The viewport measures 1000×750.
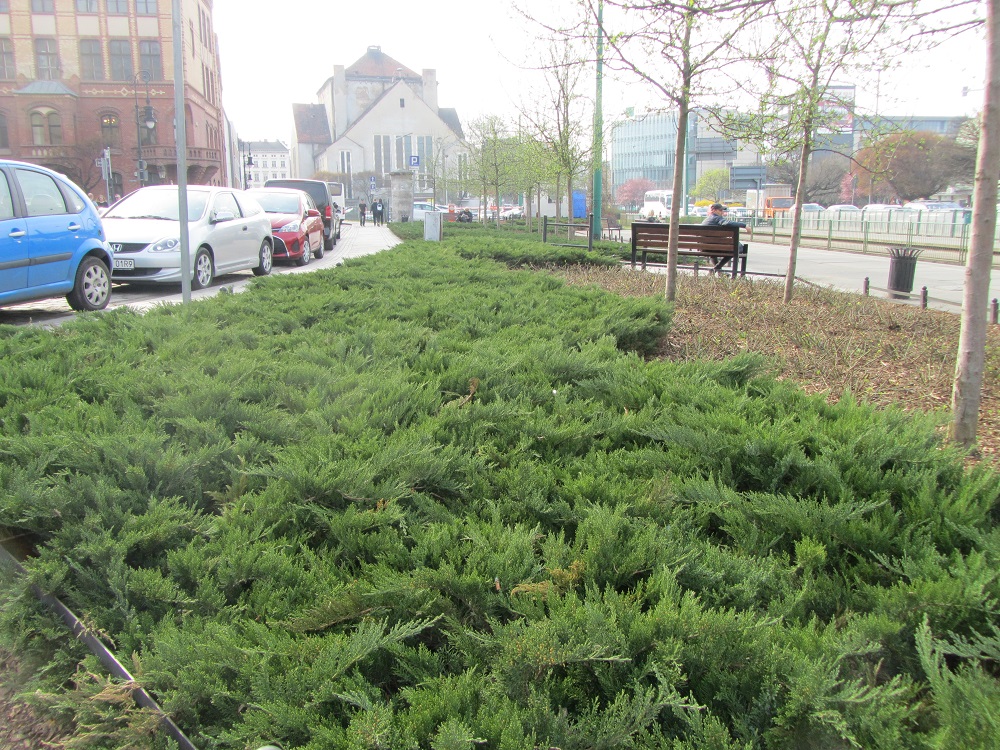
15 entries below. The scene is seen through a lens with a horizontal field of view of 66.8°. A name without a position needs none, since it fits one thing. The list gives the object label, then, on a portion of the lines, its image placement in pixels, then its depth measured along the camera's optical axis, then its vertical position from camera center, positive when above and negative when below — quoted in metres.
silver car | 12.08 -0.17
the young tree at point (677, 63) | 7.64 +1.83
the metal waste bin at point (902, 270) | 11.98 -0.66
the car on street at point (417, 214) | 48.16 +0.70
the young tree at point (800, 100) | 8.98 +1.55
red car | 18.02 +0.03
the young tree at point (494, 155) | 44.50 +4.32
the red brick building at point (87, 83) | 60.03 +11.03
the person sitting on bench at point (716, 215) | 15.84 +0.24
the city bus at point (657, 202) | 63.91 +2.19
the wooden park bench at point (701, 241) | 13.09 -0.25
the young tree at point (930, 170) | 46.16 +3.96
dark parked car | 25.05 +0.81
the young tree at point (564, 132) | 26.84 +3.39
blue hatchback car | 8.50 -0.22
